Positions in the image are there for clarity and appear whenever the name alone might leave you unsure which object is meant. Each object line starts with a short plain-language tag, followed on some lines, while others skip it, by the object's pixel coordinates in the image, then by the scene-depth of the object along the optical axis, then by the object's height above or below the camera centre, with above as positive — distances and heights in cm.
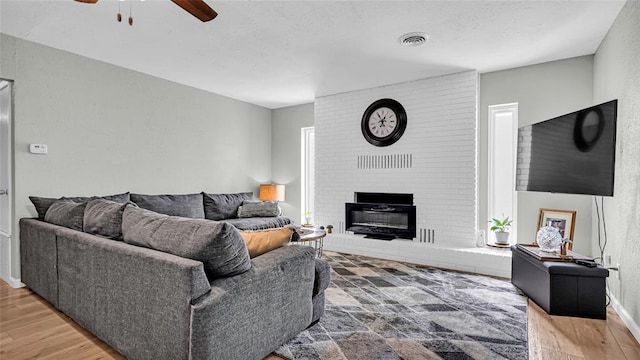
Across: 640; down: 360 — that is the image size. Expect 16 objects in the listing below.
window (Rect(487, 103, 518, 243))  404 +17
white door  319 -8
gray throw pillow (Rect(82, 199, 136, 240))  216 -34
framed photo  349 -50
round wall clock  462 +77
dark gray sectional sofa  152 -63
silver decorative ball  279 -56
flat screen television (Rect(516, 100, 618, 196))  241 +20
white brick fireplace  408 +10
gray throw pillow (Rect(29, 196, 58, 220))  305 -32
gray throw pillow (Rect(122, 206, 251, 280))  158 -36
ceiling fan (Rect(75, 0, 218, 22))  183 +98
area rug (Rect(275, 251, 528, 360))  203 -113
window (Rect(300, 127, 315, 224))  595 +8
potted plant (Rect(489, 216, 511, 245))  392 -68
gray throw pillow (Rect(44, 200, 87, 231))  250 -36
